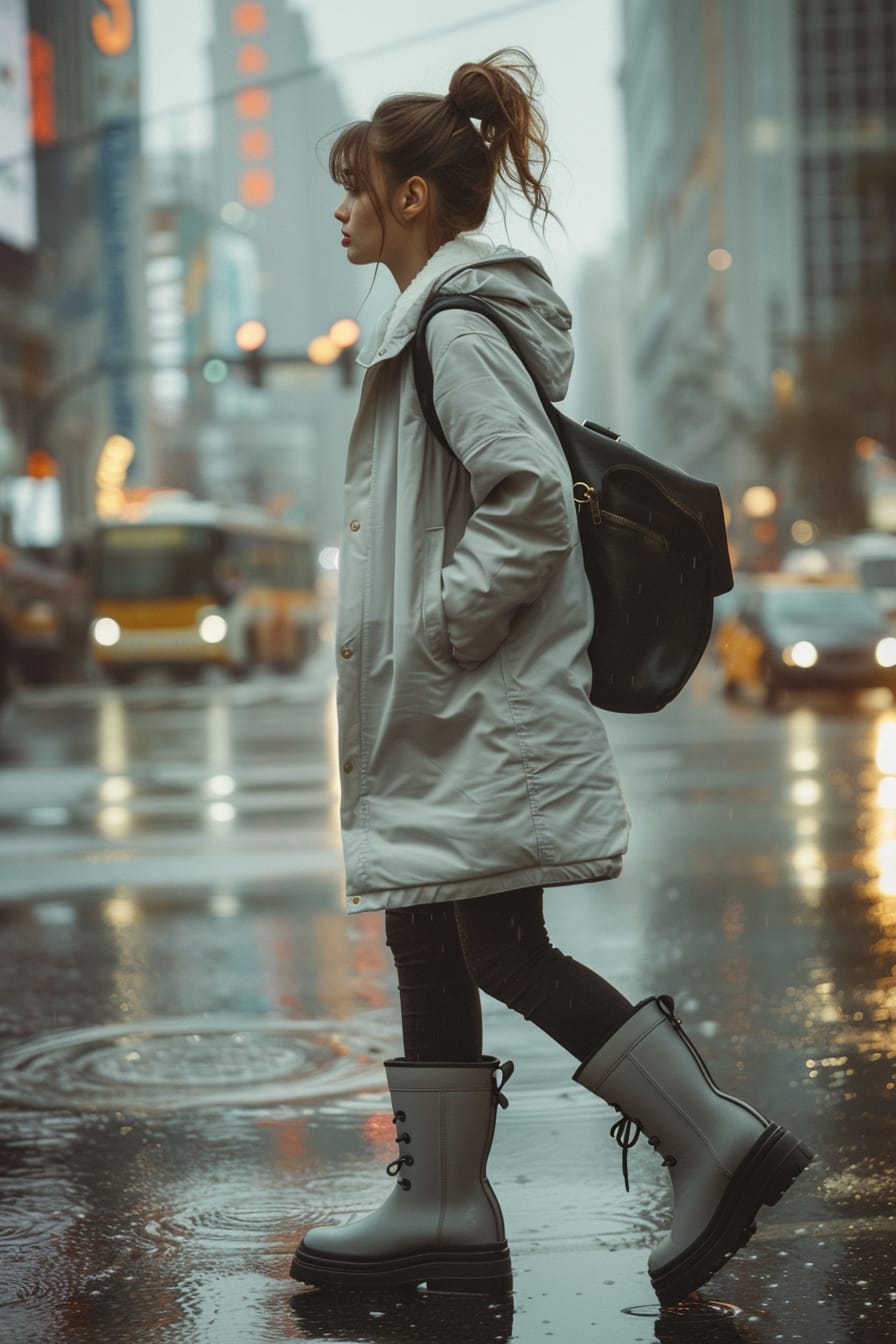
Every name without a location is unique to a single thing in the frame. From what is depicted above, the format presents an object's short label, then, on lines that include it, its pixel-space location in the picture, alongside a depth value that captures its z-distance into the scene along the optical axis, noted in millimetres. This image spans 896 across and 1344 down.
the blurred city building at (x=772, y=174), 94812
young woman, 3389
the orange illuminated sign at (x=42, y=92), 71262
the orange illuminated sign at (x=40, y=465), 36594
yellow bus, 37344
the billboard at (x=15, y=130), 60156
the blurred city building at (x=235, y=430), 135250
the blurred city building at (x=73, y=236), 66438
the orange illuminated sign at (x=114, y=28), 87125
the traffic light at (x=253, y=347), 33312
